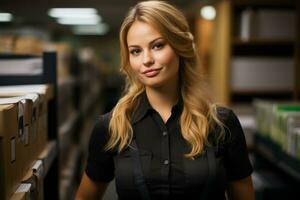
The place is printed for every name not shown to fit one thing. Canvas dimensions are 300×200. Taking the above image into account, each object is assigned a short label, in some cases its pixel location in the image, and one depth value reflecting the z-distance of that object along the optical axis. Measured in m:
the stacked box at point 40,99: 1.88
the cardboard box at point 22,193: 1.37
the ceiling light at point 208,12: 5.18
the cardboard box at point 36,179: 1.58
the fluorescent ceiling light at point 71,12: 7.77
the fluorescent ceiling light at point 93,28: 12.86
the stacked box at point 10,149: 1.30
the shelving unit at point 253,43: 4.26
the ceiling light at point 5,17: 8.03
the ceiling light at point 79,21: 9.94
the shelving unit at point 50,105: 2.30
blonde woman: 1.56
